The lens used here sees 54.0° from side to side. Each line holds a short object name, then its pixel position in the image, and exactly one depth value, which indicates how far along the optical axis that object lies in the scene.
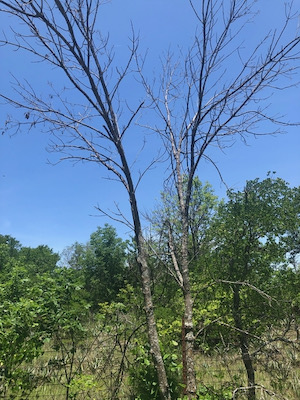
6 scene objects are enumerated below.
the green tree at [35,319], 2.80
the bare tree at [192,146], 2.19
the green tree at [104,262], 17.34
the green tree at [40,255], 33.10
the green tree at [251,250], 3.86
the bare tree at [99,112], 2.24
